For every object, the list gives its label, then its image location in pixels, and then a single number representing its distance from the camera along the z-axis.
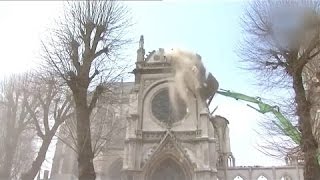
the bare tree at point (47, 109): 16.70
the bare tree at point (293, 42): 11.71
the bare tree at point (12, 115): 19.55
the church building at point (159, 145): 26.23
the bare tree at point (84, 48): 13.11
